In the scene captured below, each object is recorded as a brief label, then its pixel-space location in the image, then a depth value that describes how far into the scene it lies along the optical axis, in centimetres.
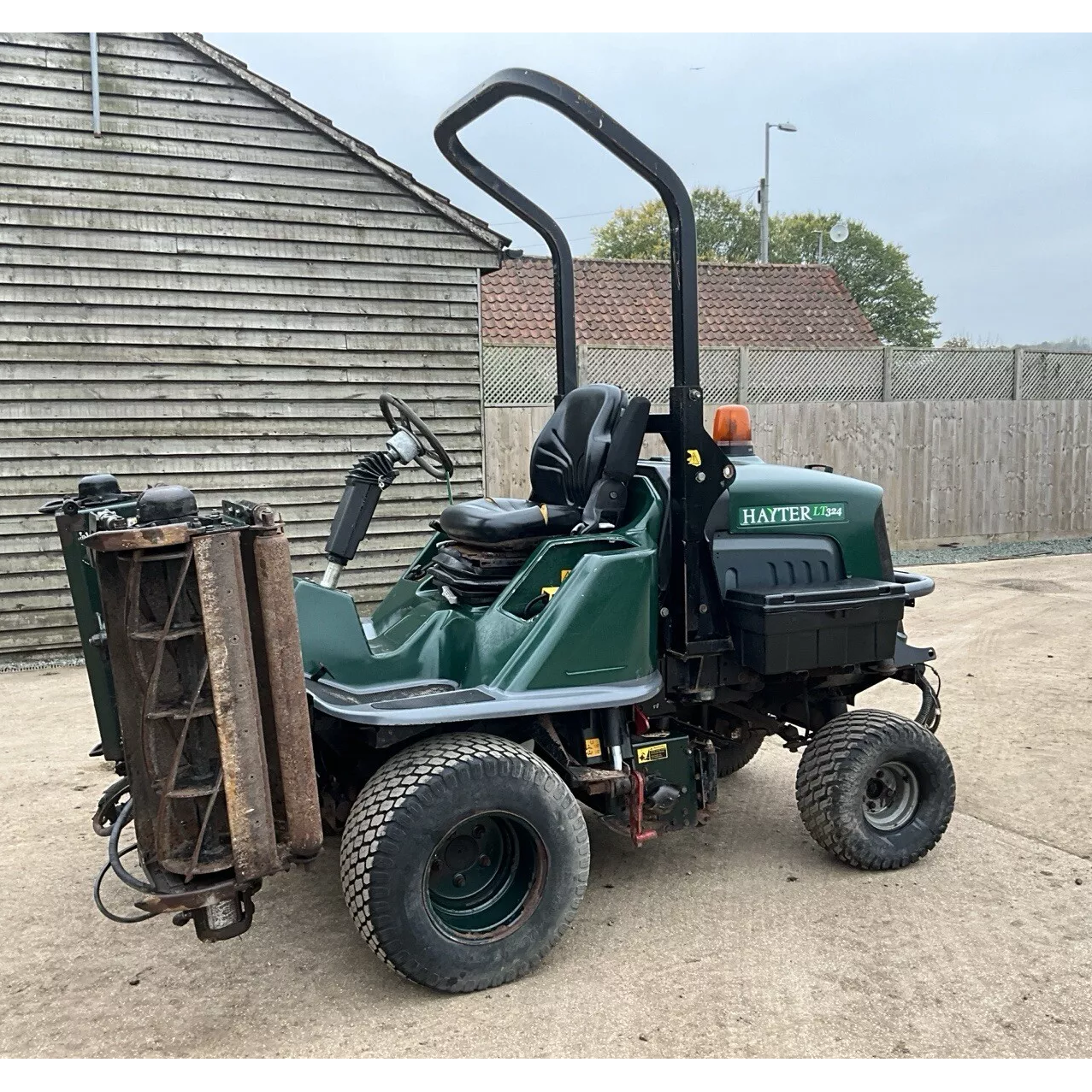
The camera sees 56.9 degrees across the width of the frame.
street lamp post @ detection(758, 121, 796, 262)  2953
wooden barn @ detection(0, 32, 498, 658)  763
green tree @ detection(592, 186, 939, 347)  4697
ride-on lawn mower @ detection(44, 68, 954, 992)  265
